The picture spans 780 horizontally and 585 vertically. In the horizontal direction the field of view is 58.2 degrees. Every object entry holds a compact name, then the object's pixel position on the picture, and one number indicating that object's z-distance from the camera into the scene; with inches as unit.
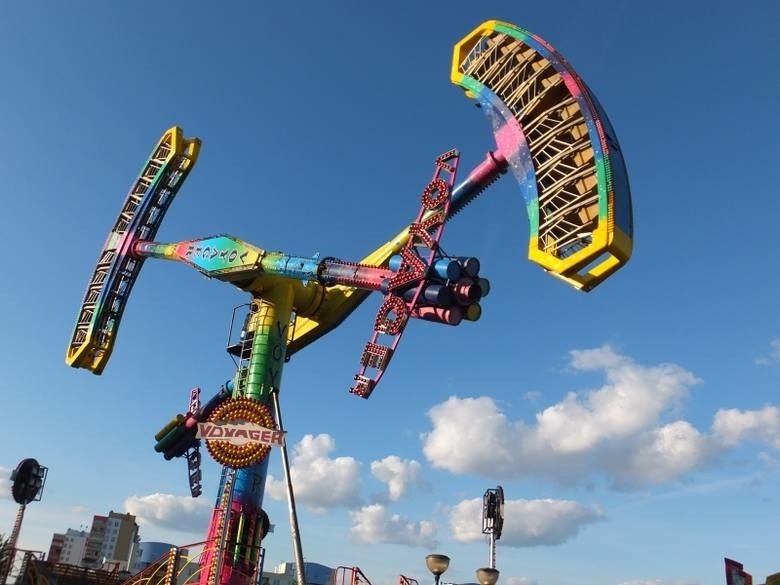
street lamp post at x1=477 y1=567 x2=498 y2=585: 637.9
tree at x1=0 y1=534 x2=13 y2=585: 906.7
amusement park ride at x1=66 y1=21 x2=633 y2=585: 876.6
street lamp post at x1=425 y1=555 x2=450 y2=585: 633.0
